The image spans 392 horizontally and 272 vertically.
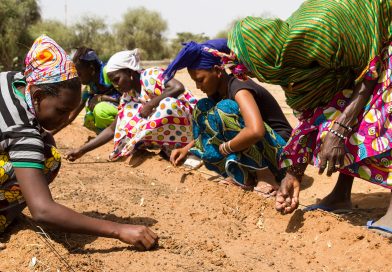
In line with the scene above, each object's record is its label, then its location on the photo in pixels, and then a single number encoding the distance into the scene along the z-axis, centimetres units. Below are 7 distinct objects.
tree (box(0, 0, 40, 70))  2164
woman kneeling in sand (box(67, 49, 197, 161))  507
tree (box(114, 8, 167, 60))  3975
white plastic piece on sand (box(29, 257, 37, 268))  236
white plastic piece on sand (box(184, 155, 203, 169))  474
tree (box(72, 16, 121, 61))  3622
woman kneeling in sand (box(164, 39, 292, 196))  383
